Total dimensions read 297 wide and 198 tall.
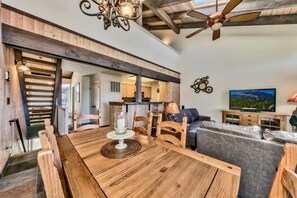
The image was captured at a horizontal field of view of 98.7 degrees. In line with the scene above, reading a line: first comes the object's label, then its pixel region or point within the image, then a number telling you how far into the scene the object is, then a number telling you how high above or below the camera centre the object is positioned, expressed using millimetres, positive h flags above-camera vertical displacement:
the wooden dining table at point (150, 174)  708 -518
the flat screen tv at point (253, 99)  4176 -67
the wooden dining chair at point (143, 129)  1783 -419
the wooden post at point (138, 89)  4340 +263
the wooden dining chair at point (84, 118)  1823 -354
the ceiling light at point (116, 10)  1670 +1178
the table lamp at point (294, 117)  3334 -510
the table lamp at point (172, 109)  3318 -318
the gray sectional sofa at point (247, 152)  1437 -704
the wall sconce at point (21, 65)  2661 +651
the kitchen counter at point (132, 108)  4161 -388
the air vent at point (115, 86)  5824 +484
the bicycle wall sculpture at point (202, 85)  5549 +531
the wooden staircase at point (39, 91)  3150 +151
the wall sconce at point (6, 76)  2060 +336
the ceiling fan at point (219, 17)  2402 +1579
